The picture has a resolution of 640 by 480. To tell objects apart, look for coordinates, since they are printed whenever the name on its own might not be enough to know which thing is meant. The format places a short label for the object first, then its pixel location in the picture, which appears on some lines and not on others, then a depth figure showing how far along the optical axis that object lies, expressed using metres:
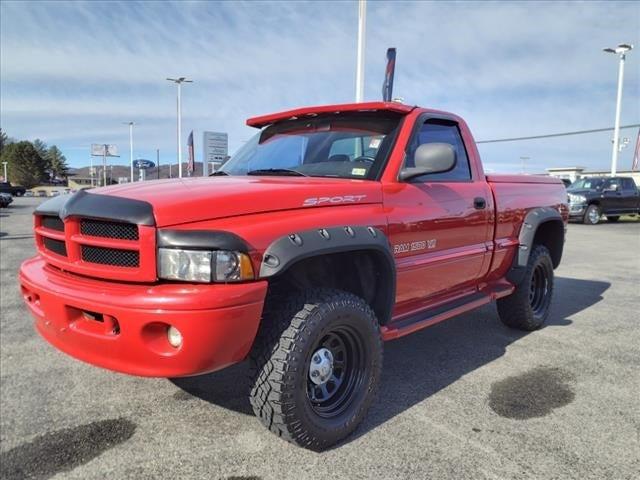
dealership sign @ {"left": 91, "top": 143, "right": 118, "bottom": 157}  74.56
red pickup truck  2.26
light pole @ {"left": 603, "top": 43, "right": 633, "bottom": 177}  24.77
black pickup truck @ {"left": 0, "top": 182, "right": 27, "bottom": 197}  41.72
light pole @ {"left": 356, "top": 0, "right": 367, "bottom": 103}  11.77
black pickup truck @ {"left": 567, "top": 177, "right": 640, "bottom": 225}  18.14
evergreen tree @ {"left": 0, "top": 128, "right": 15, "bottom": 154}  98.95
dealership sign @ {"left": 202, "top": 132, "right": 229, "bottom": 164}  19.32
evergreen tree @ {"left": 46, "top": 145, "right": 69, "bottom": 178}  112.62
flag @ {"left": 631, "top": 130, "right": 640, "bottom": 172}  42.72
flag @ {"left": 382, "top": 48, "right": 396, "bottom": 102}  11.58
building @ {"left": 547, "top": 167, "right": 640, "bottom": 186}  42.44
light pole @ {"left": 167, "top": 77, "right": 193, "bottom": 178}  34.64
